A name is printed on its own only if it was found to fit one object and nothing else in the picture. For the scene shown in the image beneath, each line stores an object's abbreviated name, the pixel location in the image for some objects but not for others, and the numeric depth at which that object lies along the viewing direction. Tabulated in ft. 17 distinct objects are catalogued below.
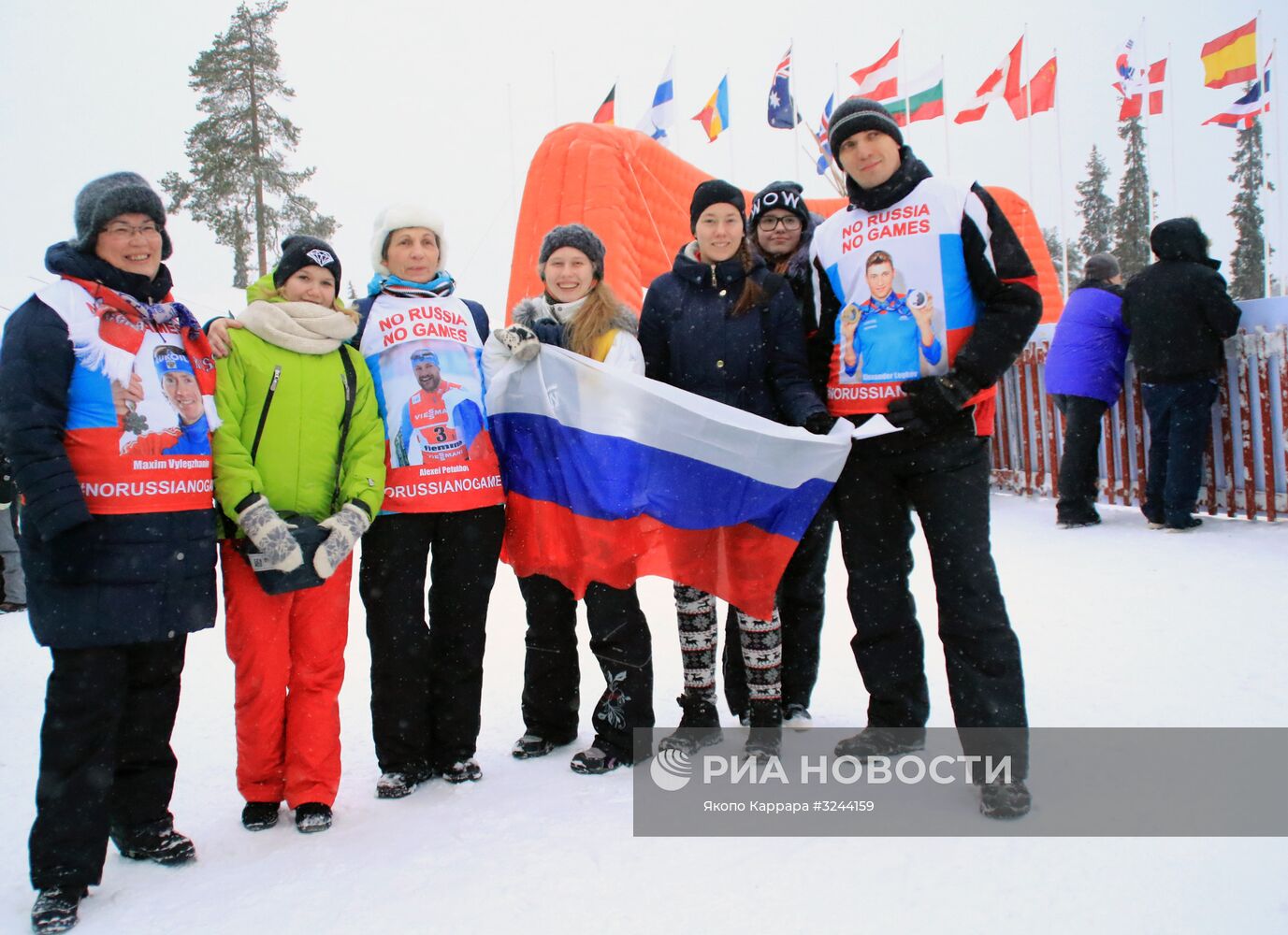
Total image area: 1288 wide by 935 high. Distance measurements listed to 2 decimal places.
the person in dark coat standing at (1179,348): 20.88
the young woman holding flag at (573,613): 10.83
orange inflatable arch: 29.58
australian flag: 58.90
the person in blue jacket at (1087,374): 23.76
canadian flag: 64.44
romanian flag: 60.85
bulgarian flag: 62.90
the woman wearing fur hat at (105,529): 7.88
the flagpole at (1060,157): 75.82
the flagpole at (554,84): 54.85
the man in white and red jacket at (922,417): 9.04
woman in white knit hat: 10.34
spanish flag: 56.34
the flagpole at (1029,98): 66.95
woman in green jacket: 9.45
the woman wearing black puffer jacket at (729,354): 10.60
